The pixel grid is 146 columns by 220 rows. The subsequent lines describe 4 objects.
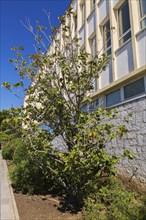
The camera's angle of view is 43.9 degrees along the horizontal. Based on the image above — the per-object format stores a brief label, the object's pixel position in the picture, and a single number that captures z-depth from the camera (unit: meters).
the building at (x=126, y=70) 6.03
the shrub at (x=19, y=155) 7.63
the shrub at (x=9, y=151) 14.91
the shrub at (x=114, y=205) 3.84
